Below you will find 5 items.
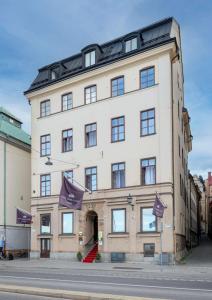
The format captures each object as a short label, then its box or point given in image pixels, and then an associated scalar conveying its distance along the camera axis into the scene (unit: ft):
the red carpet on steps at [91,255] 60.15
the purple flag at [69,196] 58.50
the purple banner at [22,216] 67.24
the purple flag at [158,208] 52.60
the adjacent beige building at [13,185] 72.28
